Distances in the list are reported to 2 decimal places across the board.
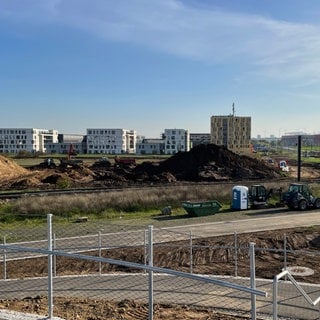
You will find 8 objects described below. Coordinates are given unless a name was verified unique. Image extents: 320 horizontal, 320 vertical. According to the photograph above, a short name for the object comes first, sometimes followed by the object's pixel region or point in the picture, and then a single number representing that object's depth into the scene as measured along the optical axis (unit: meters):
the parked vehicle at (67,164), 64.62
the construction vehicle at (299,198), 37.19
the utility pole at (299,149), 54.75
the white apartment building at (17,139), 191.88
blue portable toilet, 37.75
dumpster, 34.03
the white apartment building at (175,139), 186.75
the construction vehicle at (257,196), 38.72
